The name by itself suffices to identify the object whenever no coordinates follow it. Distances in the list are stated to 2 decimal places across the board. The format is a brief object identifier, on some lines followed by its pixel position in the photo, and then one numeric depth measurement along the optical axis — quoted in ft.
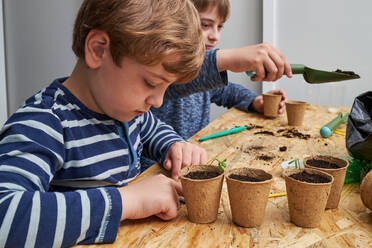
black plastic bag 2.87
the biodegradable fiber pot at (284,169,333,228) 2.11
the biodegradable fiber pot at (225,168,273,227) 2.11
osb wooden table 2.00
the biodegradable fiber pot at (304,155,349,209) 2.34
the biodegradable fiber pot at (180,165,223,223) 2.18
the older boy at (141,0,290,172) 5.56
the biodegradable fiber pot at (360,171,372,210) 2.26
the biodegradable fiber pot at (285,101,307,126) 4.75
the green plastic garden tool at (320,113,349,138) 4.21
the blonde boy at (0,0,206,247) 2.01
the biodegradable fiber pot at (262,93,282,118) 5.19
